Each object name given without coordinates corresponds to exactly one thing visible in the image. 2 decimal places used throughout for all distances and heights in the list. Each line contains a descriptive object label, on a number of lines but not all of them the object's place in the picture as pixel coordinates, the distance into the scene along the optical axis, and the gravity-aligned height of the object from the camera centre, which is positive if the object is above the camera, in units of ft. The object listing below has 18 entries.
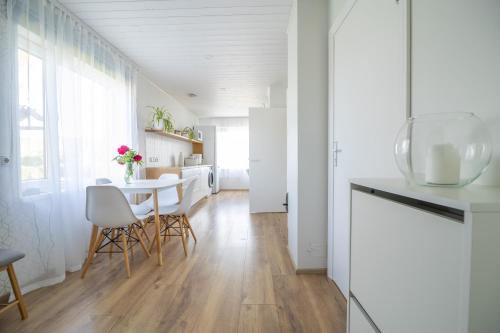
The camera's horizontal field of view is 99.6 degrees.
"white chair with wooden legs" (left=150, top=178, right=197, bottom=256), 7.62 -1.76
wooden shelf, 11.57 +1.69
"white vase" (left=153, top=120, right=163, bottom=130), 11.79 +2.00
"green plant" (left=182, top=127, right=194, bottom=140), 17.46 +2.39
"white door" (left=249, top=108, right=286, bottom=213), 12.88 +0.09
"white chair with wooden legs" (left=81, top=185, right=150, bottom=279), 6.03 -1.45
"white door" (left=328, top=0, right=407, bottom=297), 3.40 +1.22
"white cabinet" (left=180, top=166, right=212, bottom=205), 13.67 -1.54
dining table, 6.79 -0.91
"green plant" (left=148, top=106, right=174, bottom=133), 11.89 +2.26
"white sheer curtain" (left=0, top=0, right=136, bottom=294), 5.07 +0.74
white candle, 1.83 -0.04
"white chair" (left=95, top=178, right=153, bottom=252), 7.52 -1.82
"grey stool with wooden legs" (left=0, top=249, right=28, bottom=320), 4.16 -2.32
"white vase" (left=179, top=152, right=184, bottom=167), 17.90 +0.13
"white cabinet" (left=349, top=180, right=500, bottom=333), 1.24 -0.74
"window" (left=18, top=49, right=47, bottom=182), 5.41 +1.13
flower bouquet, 7.60 +0.09
